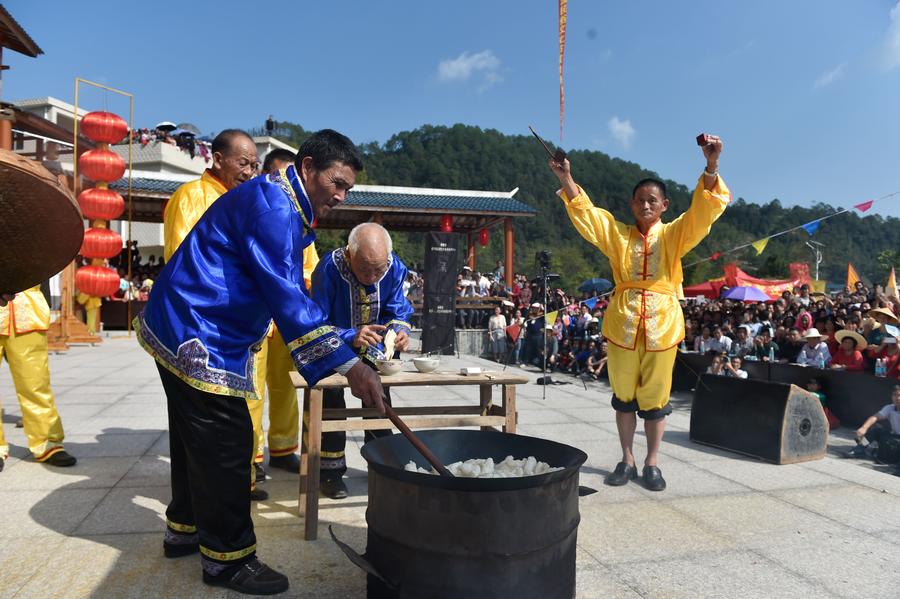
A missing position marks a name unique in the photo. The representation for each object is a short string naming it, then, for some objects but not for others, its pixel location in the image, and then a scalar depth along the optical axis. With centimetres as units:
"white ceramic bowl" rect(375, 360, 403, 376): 288
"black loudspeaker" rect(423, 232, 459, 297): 1178
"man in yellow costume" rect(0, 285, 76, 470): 372
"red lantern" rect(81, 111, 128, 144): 1159
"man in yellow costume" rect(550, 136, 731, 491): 362
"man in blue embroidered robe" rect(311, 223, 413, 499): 317
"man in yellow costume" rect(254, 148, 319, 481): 366
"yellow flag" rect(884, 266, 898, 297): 854
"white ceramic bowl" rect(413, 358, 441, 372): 307
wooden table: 274
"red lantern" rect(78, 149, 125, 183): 1189
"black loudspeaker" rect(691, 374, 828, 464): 426
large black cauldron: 173
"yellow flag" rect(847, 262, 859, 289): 1420
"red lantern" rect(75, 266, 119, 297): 1191
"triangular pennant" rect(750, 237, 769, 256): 897
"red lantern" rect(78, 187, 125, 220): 1200
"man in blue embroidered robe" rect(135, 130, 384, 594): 206
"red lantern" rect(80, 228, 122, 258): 1197
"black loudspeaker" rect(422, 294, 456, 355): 1188
